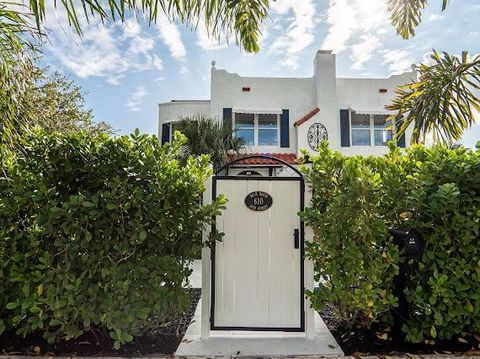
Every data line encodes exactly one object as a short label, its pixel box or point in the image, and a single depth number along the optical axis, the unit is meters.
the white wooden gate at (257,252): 3.83
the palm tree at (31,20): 3.16
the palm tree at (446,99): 5.98
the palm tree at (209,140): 12.71
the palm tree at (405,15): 6.57
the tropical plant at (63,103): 13.16
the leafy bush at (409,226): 3.34
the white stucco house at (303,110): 15.30
